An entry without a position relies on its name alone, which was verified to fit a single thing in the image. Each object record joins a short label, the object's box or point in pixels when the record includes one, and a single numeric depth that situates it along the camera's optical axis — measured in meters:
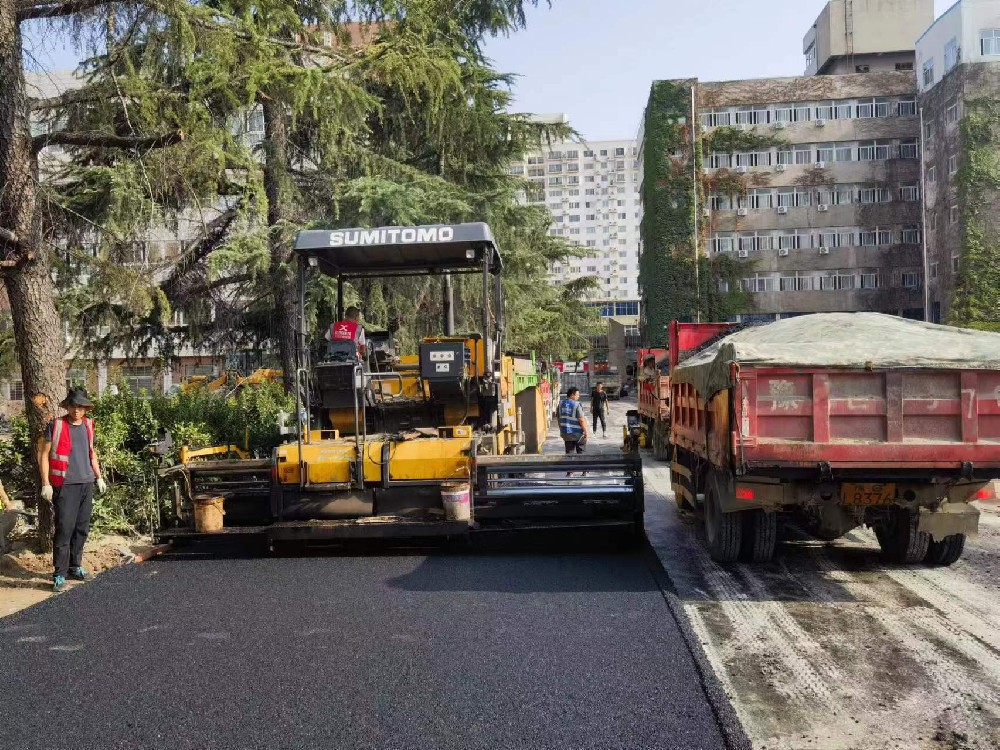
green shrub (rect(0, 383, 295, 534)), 9.14
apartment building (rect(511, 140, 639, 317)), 124.19
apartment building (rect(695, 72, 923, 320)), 44.44
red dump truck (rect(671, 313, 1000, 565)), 6.27
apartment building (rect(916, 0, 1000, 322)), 38.47
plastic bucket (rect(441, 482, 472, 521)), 7.64
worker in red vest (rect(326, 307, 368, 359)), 8.82
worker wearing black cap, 7.14
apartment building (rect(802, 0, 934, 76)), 49.94
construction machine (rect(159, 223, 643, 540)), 7.93
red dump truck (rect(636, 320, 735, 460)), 12.27
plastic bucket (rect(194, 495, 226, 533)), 7.96
